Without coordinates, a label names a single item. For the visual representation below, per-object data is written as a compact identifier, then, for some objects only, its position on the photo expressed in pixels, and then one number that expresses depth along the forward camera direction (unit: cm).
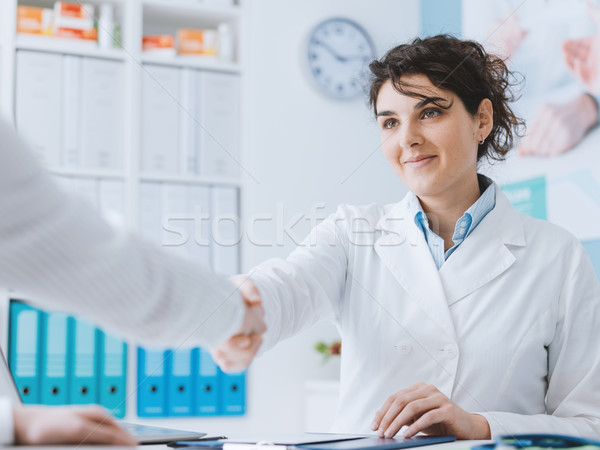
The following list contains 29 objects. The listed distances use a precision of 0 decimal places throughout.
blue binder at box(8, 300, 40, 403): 220
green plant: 262
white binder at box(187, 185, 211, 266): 250
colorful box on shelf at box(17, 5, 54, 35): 243
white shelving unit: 240
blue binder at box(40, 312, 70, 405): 224
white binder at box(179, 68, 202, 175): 256
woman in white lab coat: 131
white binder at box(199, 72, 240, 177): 260
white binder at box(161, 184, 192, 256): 248
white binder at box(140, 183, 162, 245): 247
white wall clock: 291
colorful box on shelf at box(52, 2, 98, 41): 246
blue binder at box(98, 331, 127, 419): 232
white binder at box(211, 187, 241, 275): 254
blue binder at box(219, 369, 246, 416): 250
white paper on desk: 92
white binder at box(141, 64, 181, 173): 254
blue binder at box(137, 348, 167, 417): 238
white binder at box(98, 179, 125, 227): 245
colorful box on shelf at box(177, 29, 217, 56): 268
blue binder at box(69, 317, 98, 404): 227
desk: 89
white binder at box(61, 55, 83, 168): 242
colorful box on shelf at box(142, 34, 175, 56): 261
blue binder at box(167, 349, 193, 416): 241
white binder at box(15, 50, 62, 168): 236
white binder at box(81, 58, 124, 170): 246
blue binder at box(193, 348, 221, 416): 245
